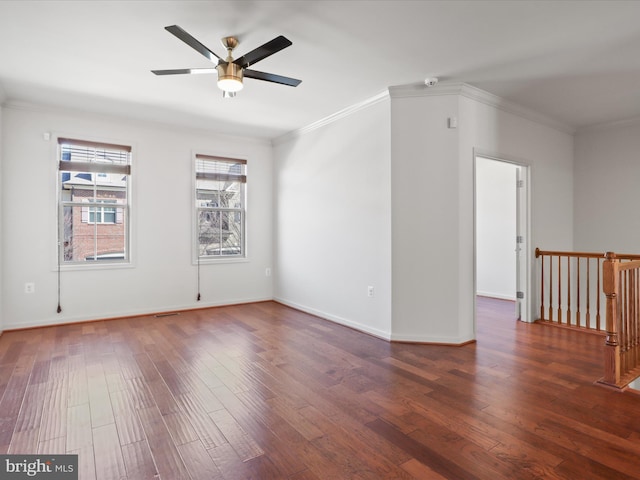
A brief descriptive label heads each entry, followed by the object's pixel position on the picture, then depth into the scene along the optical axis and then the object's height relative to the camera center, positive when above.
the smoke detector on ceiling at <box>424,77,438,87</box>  3.54 +1.57
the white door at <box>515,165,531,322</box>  4.61 -0.07
